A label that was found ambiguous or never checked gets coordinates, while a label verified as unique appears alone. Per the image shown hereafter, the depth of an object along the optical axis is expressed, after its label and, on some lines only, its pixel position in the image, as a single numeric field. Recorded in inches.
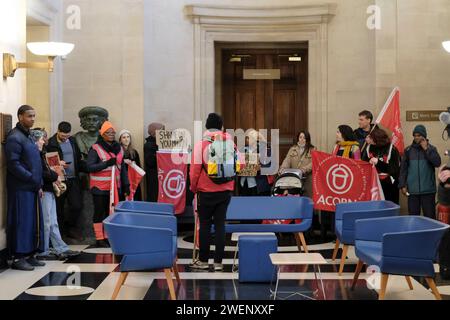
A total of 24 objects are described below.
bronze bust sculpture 449.4
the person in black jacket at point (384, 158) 426.9
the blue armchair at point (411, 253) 257.4
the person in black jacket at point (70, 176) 416.2
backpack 328.5
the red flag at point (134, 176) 440.1
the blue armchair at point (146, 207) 323.4
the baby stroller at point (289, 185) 443.2
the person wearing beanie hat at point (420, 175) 397.4
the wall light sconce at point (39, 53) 347.9
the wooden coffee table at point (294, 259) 271.0
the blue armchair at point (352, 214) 319.0
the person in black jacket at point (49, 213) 362.0
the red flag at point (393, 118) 444.1
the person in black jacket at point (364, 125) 444.5
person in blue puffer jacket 339.9
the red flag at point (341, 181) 425.7
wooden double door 531.8
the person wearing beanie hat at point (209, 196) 331.6
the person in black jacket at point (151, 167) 465.1
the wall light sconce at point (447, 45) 400.8
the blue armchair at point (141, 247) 266.2
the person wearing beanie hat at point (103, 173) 408.8
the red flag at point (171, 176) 455.8
